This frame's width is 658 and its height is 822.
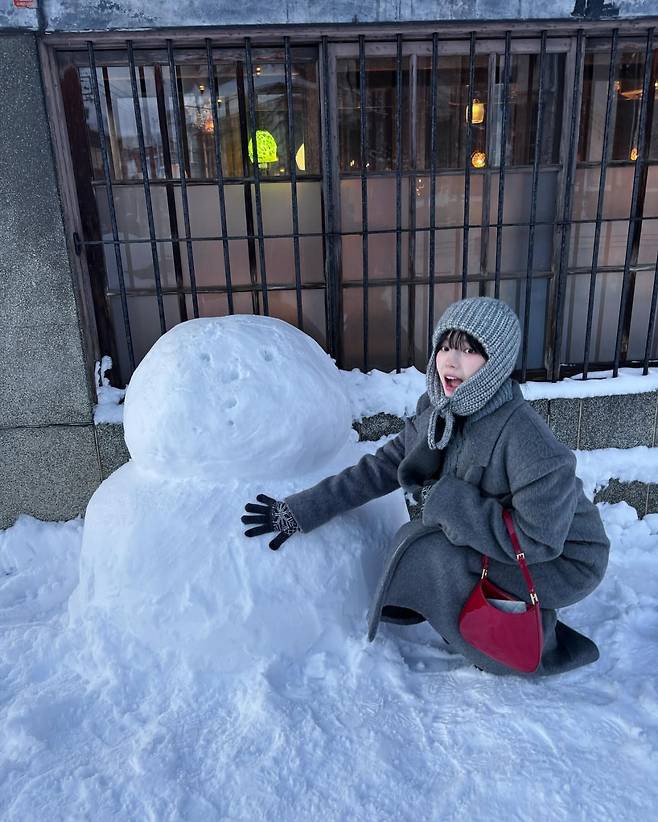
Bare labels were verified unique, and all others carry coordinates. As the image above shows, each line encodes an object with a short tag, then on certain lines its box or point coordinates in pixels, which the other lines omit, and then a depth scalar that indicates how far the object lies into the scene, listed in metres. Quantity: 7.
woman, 1.99
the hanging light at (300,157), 3.78
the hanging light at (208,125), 3.70
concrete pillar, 3.30
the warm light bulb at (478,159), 3.92
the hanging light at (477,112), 3.81
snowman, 2.29
